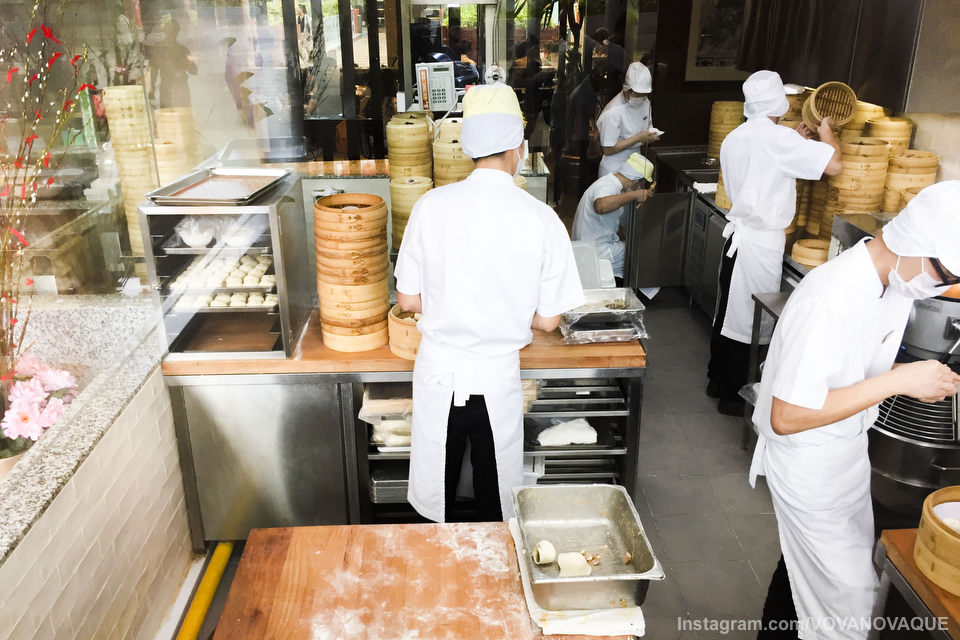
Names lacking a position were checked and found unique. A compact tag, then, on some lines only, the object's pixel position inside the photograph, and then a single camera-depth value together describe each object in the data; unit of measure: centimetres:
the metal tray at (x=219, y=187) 240
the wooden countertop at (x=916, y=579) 156
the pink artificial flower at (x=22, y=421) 195
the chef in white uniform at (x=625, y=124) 526
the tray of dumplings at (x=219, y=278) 261
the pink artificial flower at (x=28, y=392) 198
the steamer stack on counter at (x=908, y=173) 334
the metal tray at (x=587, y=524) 171
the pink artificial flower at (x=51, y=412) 205
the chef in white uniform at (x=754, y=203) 361
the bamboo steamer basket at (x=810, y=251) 369
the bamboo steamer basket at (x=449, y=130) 306
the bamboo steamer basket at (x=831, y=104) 371
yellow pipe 252
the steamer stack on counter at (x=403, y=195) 291
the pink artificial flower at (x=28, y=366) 204
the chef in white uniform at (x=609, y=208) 428
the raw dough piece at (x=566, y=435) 275
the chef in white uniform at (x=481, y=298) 213
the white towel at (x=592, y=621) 152
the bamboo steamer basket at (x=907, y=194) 320
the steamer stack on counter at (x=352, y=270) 251
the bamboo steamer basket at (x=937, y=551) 158
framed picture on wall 568
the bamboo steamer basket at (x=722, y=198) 445
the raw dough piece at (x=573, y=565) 167
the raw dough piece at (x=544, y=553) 170
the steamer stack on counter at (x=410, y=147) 316
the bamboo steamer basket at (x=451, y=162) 301
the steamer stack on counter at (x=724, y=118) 496
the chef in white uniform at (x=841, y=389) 175
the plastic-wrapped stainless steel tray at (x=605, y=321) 268
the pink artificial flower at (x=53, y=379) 208
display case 246
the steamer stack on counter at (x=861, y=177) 335
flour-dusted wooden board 159
